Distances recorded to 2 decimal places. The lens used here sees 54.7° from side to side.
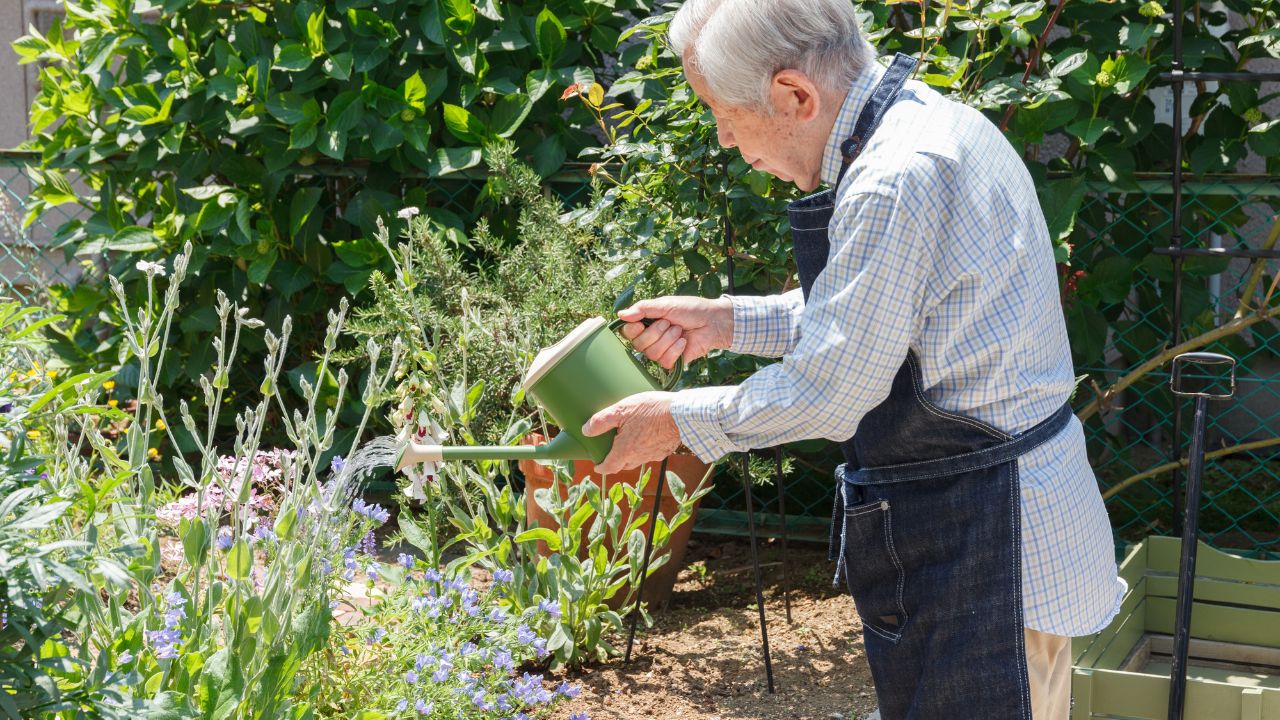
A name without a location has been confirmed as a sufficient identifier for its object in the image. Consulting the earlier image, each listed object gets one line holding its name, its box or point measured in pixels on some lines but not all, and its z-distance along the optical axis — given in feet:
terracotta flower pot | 10.53
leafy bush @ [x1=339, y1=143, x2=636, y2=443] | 10.37
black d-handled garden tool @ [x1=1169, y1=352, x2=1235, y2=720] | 7.52
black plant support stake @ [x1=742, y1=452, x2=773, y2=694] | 9.27
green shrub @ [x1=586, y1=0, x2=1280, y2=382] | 9.98
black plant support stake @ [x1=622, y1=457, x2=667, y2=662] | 9.35
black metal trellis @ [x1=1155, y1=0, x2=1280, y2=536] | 10.58
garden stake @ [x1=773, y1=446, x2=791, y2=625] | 9.83
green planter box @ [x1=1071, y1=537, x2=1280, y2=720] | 9.17
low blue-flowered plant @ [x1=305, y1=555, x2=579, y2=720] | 7.40
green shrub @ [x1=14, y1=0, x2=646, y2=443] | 12.66
